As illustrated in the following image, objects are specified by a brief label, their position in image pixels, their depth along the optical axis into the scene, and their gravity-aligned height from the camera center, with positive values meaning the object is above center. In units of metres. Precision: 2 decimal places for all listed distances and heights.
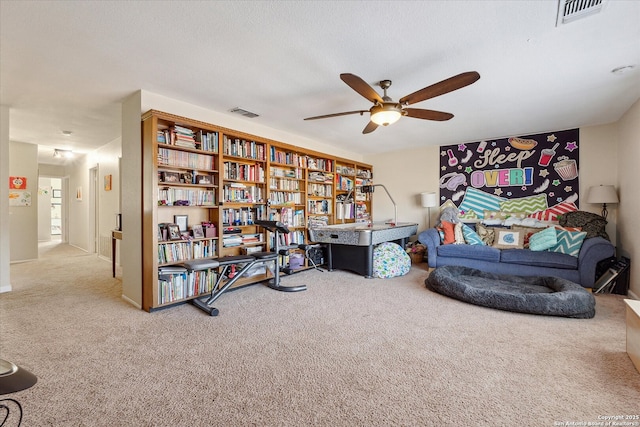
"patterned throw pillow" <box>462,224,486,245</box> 4.49 -0.42
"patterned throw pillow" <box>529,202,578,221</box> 4.46 -0.01
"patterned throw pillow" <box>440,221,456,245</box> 4.63 -0.36
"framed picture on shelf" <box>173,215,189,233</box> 3.37 -0.11
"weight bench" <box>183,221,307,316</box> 2.95 -0.58
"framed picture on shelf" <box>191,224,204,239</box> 3.42 -0.23
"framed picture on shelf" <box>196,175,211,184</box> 3.44 +0.39
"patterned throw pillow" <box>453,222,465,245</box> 4.57 -0.38
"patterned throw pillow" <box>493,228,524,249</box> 4.34 -0.44
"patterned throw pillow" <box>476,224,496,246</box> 4.55 -0.38
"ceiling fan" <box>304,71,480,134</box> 2.12 +0.96
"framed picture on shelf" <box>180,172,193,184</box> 3.33 +0.40
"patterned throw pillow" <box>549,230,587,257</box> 3.73 -0.42
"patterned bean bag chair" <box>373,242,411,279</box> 4.25 -0.77
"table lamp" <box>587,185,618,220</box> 3.88 +0.21
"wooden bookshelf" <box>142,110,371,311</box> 3.00 +0.19
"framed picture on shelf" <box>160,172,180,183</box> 3.14 +0.38
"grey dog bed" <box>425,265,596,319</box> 2.67 -0.87
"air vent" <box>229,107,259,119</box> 3.58 +1.27
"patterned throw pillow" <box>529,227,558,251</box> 3.90 -0.41
